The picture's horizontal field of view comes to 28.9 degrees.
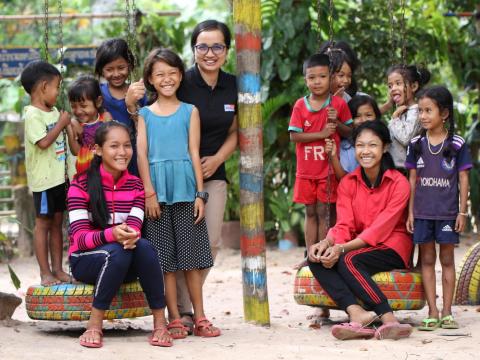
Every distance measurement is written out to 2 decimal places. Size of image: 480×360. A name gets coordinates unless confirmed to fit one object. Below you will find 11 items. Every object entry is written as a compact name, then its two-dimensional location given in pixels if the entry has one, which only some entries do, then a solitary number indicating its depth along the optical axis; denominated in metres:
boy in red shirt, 5.69
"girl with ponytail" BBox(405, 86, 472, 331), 5.23
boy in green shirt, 5.48
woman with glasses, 5.23
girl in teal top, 5.04
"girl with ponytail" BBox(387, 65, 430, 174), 5.62
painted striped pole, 5.49
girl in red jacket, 5.15
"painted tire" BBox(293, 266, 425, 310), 5.26
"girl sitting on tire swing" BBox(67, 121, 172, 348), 4.80
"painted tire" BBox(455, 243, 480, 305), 6.29
